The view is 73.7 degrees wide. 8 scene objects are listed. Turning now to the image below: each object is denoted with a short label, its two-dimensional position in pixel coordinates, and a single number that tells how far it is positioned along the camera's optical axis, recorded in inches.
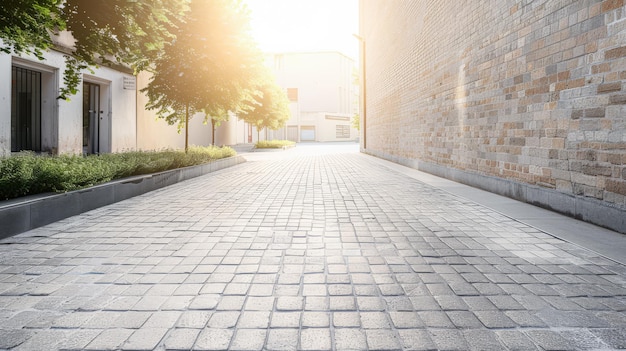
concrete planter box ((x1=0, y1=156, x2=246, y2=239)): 201.6
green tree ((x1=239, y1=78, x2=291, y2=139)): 1365.7
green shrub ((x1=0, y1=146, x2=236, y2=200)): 223.6
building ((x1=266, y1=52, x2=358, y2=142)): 3026.6
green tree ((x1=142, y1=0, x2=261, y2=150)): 515.2
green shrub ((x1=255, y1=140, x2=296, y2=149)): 1346.0
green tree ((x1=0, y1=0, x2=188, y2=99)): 215.5
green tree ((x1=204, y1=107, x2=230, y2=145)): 568.2
